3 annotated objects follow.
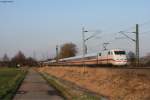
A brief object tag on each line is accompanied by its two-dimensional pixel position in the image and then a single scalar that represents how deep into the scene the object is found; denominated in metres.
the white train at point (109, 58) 40.59
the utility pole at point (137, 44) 34.07
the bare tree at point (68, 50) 129.79
